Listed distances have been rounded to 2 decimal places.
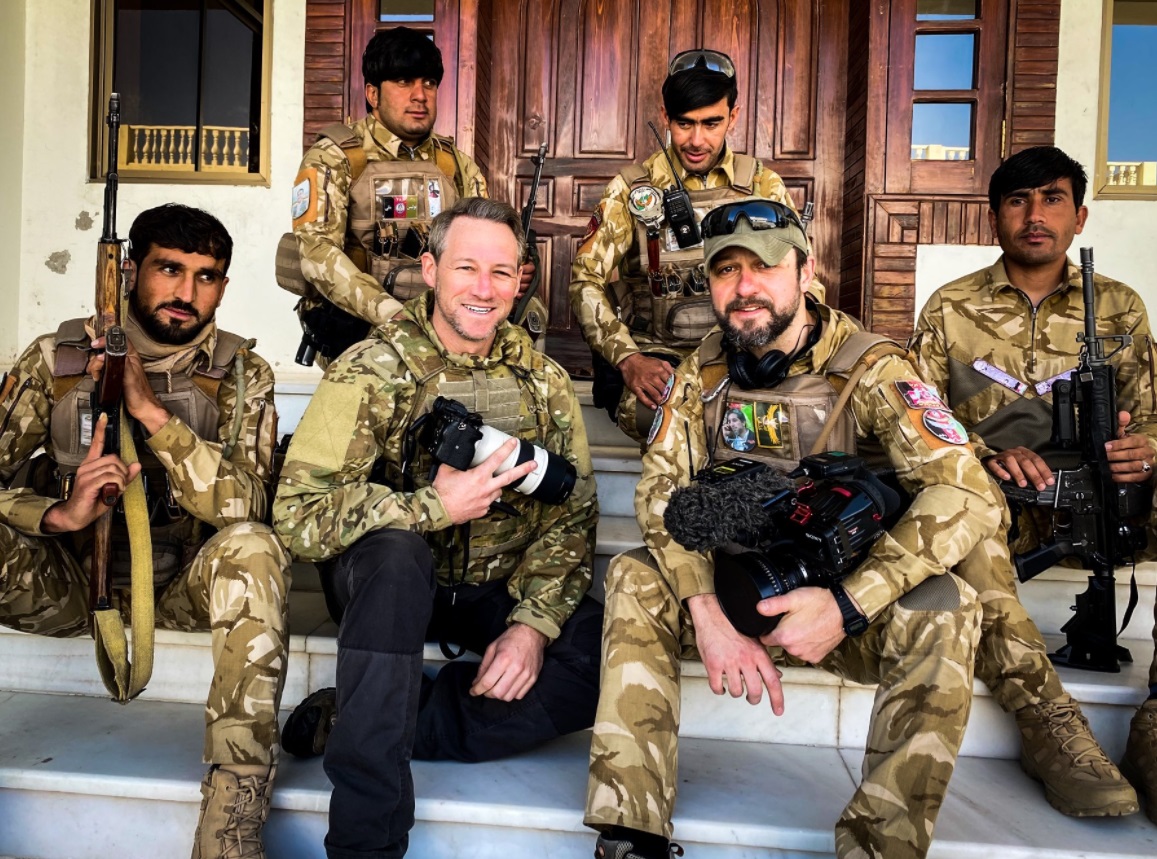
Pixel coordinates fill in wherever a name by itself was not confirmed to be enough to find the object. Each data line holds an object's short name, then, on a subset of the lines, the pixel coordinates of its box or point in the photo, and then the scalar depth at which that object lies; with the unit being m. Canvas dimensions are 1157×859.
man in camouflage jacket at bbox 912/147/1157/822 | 2.73
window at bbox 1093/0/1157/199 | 4.24
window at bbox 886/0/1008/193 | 4.13
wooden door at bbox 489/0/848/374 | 4.45
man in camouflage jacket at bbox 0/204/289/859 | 1.84
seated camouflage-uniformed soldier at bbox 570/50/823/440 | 3.09
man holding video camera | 1.64
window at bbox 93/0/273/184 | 4.62
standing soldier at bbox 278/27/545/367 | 3.07
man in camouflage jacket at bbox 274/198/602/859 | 1.71
